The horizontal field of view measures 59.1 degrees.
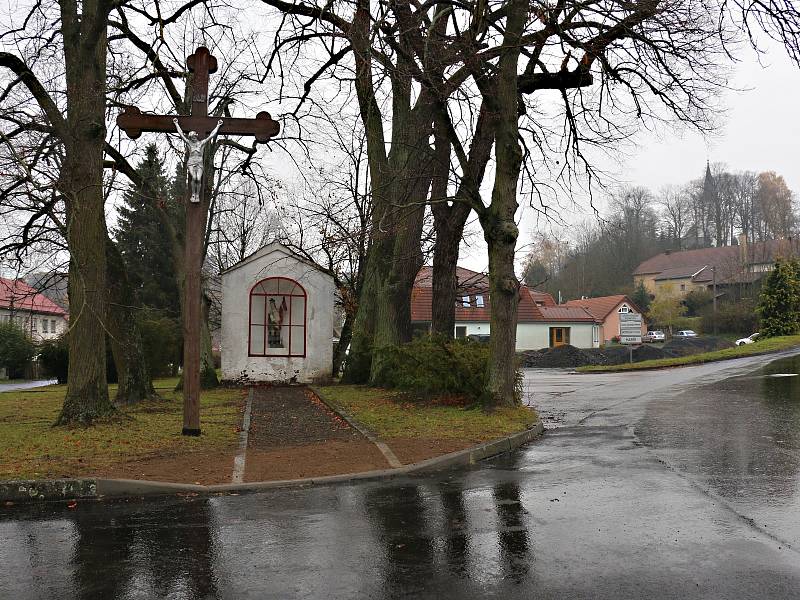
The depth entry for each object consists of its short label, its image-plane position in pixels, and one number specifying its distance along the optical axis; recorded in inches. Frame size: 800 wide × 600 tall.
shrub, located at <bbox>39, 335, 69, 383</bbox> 1077.8
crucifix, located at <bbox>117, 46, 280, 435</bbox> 401.4
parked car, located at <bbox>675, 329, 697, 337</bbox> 2707.9
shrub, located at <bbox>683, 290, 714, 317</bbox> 2869.1
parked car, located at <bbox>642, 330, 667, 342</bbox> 2655.0
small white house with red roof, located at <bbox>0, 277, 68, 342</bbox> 1679.4
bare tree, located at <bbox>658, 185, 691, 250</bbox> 3686.8
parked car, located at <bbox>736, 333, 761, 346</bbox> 1811.5
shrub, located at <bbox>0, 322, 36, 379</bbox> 1508.4
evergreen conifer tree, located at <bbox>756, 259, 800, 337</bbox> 1688.0
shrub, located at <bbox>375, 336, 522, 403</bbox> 541.0
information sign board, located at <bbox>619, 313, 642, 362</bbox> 1296.8
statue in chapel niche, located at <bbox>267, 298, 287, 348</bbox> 888.3
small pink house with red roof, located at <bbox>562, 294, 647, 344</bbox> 2800.2
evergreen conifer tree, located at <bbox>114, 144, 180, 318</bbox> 1551.4
